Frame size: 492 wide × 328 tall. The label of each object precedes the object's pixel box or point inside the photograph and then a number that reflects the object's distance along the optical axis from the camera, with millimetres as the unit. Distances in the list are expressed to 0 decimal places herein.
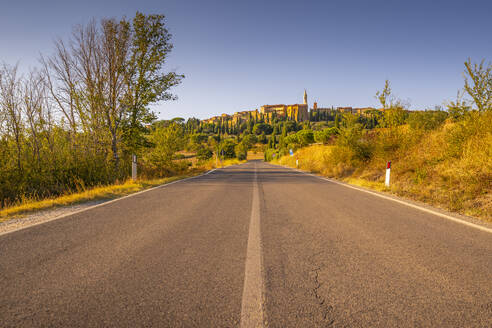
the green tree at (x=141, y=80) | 14555
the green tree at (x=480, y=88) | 8430
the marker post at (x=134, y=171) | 11370
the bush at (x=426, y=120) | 11647
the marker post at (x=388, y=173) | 9234
